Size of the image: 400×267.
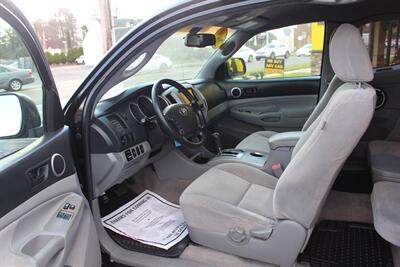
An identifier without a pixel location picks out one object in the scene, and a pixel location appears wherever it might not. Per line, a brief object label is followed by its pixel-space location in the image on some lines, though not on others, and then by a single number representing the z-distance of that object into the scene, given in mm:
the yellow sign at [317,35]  3275
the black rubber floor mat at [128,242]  1899
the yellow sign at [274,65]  3604
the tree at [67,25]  9281
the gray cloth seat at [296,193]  1462
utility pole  8172
